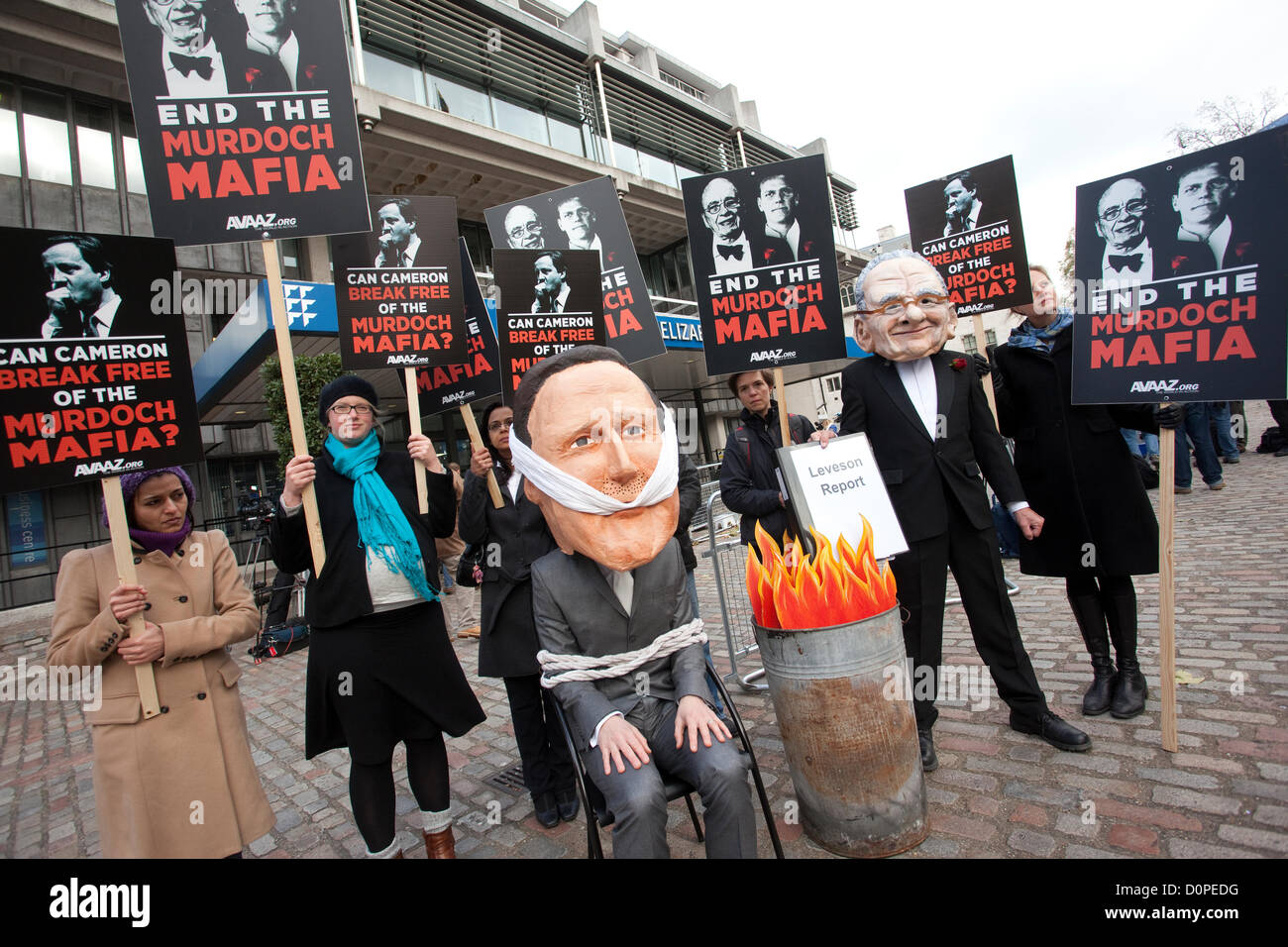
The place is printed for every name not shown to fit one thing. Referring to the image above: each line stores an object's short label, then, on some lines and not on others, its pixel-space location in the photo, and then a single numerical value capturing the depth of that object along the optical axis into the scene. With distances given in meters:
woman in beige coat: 2.27
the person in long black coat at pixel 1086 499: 3.17
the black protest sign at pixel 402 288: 3.24
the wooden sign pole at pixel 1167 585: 2.76
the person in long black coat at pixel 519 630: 3.08
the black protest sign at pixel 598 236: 4.76
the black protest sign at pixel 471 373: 3.85
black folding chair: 2.01
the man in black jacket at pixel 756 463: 3.88
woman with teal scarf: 2.54
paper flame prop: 2.36
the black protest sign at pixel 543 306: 3.62
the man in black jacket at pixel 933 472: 2.99
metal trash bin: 2.34
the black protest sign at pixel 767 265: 3.65
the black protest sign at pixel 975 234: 4.46
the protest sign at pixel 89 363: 2.37
